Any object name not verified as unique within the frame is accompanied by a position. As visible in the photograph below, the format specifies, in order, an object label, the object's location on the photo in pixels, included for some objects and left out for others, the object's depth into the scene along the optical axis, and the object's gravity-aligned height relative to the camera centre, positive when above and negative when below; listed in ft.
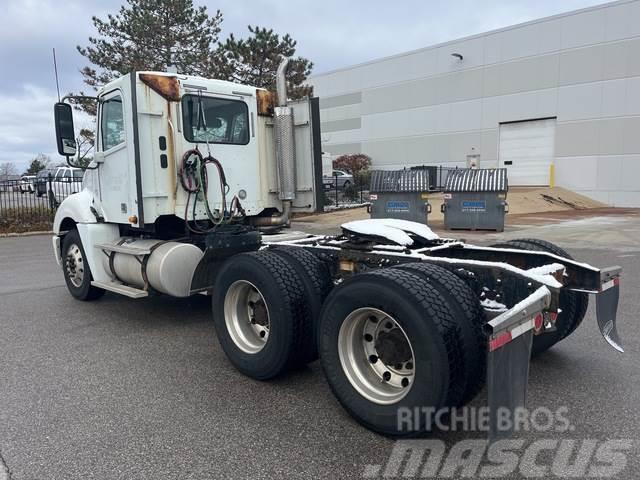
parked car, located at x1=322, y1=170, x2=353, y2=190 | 98.80 -1.13
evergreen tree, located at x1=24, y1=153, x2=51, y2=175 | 218.38 +7.65
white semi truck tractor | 9.37 -2.36
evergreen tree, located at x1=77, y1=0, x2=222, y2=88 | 79.25 +22.07
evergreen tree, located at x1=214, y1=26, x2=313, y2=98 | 73.97 +17.46
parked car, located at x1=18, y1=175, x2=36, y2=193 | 61.13 -0.96
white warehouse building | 88.69 +13.78
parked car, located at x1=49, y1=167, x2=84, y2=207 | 67.21 -0.79
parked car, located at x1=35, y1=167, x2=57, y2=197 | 65.62 -0.83
